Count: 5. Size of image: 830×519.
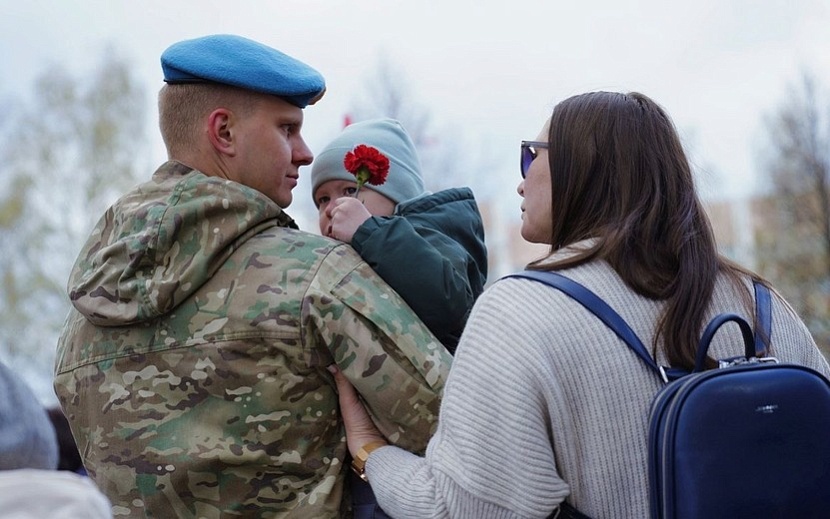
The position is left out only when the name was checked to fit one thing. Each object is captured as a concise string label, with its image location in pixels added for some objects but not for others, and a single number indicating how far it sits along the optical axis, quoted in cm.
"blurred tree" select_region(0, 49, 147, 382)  2341
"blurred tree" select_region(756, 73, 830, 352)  2183
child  283
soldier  265
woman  233
